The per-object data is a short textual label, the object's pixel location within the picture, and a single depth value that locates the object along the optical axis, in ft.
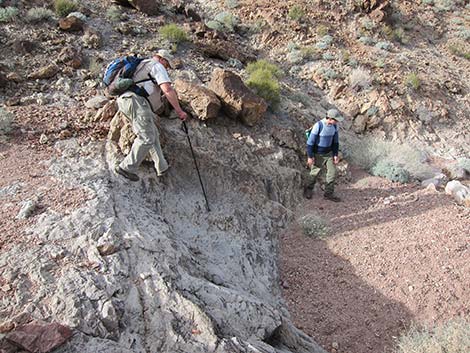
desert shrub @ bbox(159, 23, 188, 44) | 32.12
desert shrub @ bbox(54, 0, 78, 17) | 31.07
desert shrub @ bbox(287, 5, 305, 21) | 42.86
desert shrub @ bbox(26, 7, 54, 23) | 29.14
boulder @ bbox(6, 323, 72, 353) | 8.92
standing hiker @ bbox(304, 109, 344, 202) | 22.30
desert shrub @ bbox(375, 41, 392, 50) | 41.50
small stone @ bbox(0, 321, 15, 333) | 9.21
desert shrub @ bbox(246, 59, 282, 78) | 31.45
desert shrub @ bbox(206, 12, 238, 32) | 40.42
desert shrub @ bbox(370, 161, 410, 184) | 26.20
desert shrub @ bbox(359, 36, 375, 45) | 42.04
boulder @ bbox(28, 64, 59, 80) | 24.30
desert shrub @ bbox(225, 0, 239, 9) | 44.06
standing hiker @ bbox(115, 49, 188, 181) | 16.33
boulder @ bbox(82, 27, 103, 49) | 28.63
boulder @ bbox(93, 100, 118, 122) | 20.72
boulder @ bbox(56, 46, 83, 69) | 25.93
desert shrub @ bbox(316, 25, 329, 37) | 41.84
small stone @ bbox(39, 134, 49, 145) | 19.30
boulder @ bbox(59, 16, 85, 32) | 29.22
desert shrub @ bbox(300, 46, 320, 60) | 38.86
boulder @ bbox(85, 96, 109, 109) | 22.21
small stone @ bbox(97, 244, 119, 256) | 12.50
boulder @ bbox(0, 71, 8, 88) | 22.77
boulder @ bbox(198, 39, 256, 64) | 32.22
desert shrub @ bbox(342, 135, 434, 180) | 27.68
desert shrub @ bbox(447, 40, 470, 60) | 44.70
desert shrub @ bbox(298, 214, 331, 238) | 20.62
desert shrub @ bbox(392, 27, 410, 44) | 44.34
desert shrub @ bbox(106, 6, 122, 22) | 32.91
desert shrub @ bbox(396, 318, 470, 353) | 13.23
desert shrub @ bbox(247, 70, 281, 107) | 27.58
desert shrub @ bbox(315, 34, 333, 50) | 39.98
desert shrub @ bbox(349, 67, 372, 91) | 35.38
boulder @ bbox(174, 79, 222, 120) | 22.27
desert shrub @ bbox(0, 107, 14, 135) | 19.42
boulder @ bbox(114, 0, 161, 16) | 35.47
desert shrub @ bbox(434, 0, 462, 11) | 51.16
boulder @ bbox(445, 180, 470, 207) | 23.35
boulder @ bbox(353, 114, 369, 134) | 32.81
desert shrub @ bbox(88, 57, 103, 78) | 25.45
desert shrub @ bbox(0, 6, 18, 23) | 28.19
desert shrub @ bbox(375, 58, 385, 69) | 38.04
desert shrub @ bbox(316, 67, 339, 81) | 36.78
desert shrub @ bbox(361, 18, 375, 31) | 43.79
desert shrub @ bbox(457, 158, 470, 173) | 29.40
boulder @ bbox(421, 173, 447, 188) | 26.05
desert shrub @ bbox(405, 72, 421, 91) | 36.19
